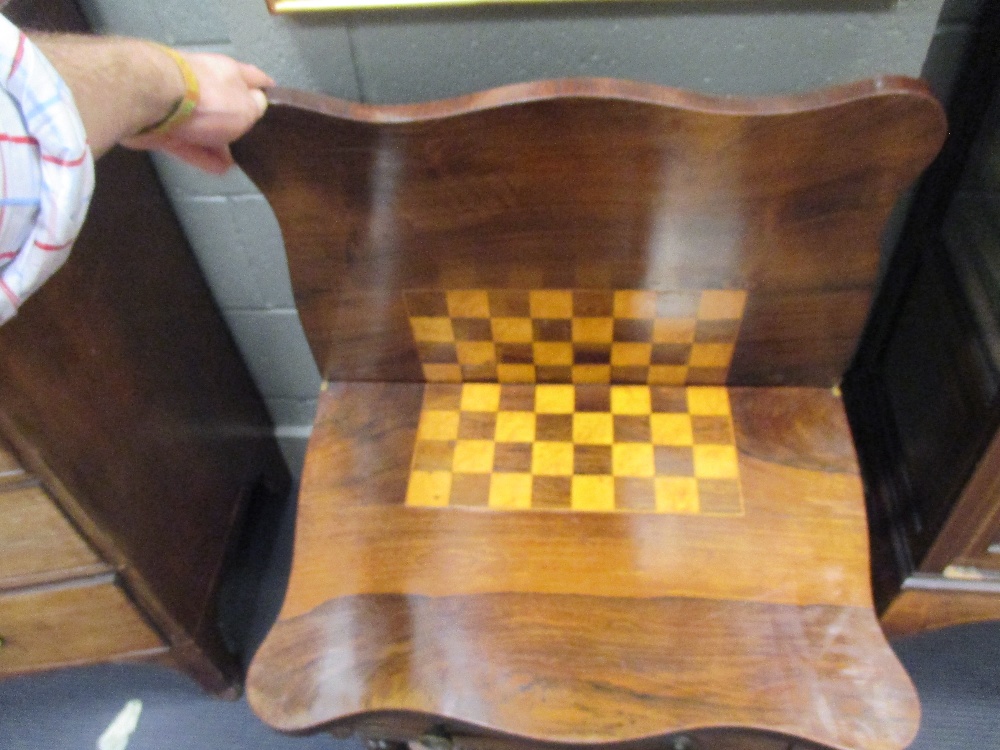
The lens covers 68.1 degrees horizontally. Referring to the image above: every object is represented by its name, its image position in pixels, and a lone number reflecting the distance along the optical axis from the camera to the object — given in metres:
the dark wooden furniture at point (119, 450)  0.84
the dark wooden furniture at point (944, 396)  0.90
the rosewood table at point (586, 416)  0.72
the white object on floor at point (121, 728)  1.27
